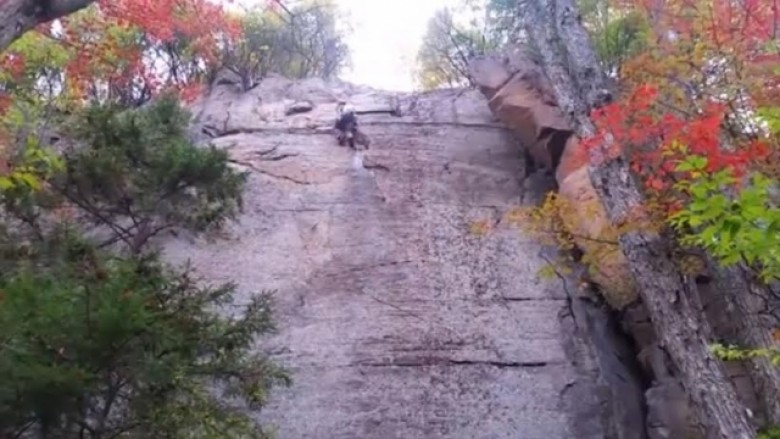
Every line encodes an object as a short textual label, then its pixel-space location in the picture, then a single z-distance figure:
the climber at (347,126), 12.56
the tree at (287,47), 14.80
